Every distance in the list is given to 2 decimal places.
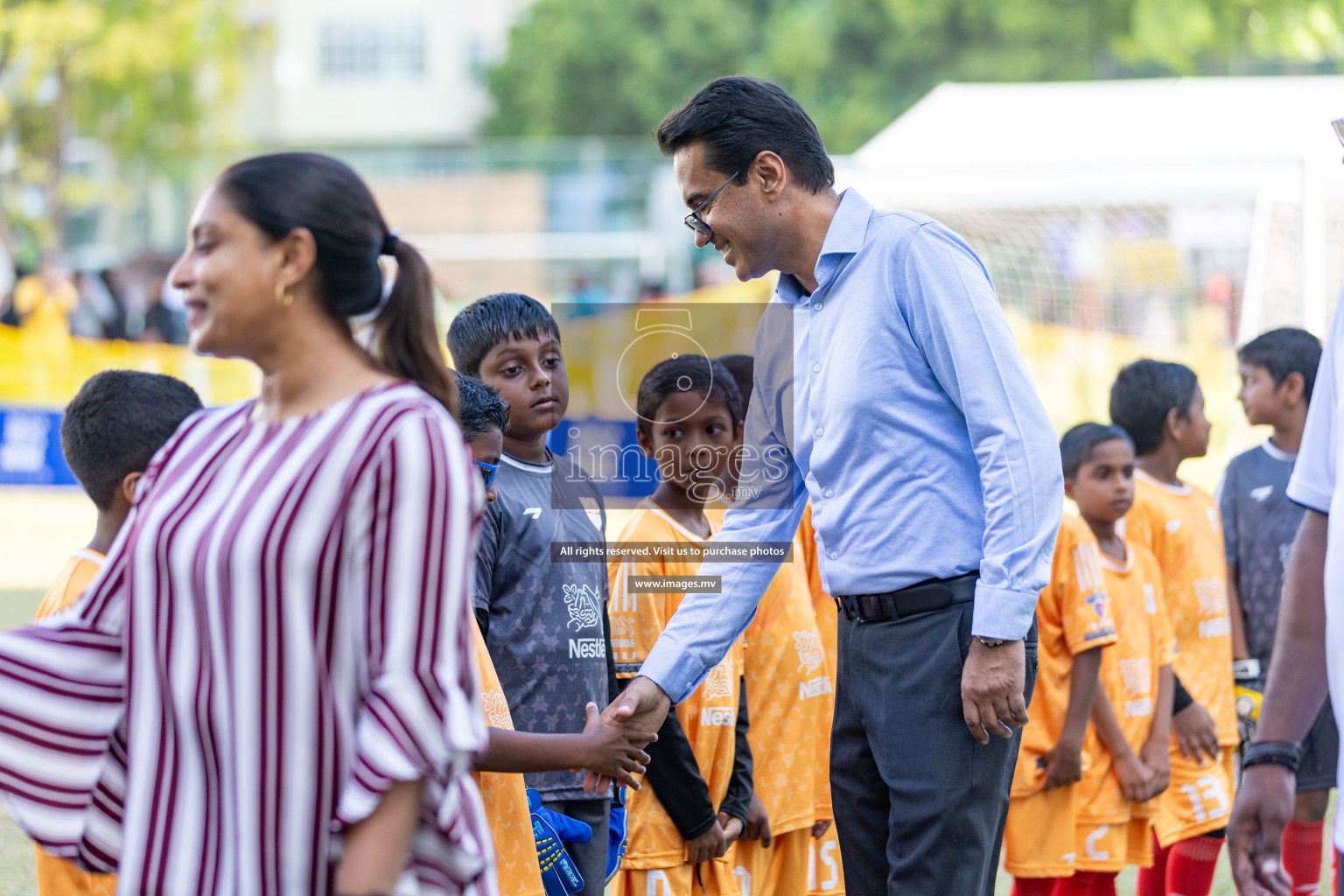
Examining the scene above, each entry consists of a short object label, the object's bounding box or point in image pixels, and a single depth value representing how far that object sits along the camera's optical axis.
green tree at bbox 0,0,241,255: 24.44
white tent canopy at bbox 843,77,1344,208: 11.96
